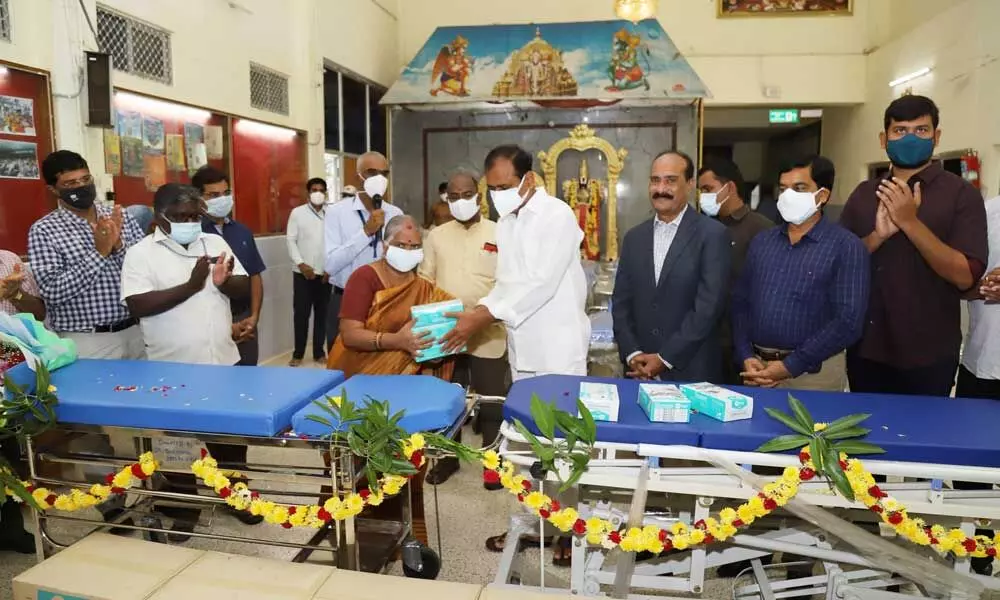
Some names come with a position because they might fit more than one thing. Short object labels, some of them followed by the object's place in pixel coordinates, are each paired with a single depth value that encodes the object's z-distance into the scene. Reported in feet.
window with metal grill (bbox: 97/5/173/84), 15.62
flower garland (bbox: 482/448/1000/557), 6.18
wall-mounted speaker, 14.49
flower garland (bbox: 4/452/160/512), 7.54
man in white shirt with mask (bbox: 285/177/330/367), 21.68
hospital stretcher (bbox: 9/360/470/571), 7.06
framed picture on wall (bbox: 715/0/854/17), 34.05
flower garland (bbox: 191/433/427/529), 6.92
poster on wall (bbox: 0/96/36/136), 13.03
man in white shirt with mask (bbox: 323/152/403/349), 16.07
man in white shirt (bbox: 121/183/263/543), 9.82
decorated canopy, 31.78
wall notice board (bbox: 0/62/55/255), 13.14
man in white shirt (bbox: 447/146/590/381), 9.43
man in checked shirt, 10.22
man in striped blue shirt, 8.57
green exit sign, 35.01
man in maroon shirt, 8.48
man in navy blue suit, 9.55
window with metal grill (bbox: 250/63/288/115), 21.95
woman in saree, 9.62
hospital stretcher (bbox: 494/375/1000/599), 6.26
